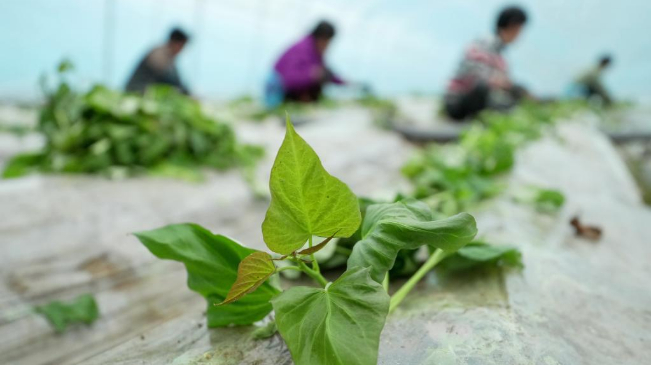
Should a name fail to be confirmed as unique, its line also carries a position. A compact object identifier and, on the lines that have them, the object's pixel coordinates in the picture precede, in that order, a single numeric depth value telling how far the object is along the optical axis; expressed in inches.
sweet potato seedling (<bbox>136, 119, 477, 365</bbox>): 15.1
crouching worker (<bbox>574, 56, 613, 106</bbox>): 283.1
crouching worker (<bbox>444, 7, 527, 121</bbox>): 143.0
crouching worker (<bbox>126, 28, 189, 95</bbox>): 135.6
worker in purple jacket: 179.5
